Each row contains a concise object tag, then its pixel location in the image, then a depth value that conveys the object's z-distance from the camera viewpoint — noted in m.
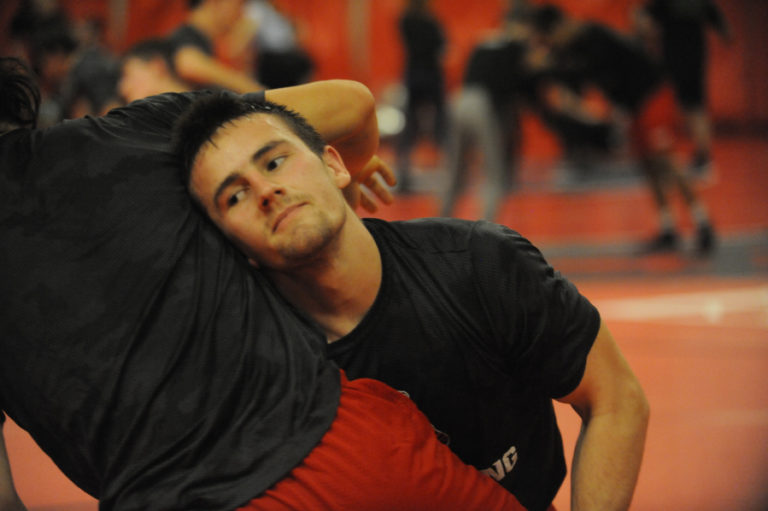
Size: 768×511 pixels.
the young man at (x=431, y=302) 2.78
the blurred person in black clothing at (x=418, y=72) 15.84
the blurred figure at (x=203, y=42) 7.32
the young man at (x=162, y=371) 2.43
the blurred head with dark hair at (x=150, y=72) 7.29
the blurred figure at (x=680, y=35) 12.87
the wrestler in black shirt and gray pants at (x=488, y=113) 10.59
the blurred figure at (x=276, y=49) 12.79
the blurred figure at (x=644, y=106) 10.34
